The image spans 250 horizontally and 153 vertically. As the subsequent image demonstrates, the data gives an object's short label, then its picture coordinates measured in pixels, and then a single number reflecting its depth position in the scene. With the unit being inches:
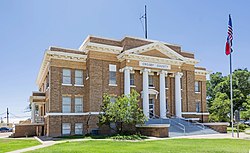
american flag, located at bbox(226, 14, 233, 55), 1124.5
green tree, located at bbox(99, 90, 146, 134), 1049.5
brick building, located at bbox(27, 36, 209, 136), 1189.7
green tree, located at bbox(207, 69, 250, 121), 2327.8
